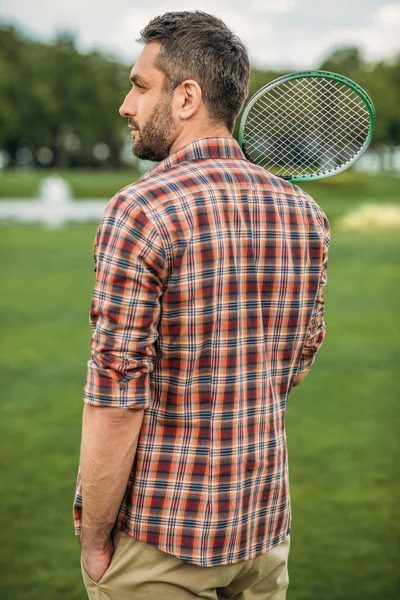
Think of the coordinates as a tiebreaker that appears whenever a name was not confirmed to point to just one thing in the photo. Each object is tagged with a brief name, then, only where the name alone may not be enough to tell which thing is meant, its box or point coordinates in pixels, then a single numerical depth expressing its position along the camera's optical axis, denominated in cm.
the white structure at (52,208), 2680
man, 159
